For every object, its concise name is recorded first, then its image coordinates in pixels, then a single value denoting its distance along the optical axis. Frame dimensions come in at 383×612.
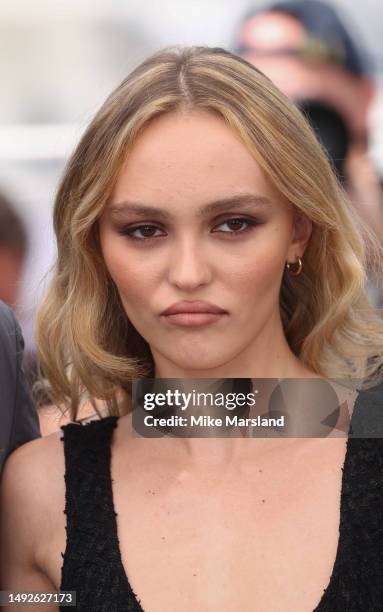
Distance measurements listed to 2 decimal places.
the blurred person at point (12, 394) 6.02
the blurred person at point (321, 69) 8.56
